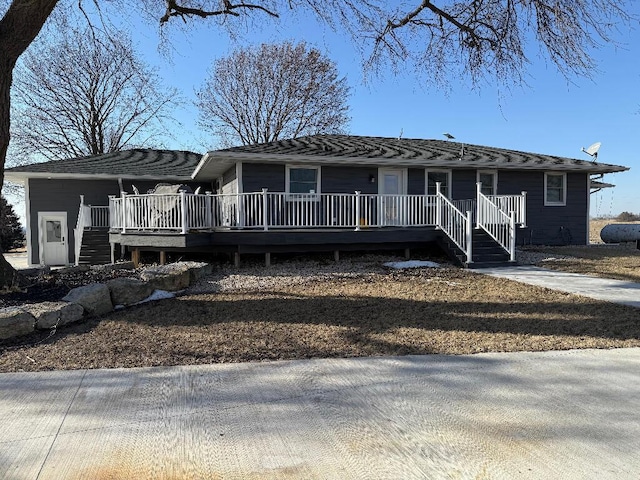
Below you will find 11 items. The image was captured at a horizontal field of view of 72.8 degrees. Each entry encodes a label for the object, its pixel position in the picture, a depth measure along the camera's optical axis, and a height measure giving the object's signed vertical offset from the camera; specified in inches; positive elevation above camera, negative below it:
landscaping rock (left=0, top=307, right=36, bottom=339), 201.4 -45.8
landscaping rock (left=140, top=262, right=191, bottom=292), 297.1 -36.7
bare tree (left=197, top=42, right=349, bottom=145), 1181.7 +363.9
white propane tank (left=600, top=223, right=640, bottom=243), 748.1 -21.0
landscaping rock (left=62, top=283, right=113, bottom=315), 241.6 -41.0
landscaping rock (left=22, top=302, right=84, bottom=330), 214.1 -44.6
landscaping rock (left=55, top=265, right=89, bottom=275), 343.2 -35.8
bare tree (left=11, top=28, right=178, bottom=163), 1021.8 +295.2
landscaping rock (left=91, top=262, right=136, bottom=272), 362.6 -36.4
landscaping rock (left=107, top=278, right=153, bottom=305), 261.6 -40.4
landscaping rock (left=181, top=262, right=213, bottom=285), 335.0 -37.4
